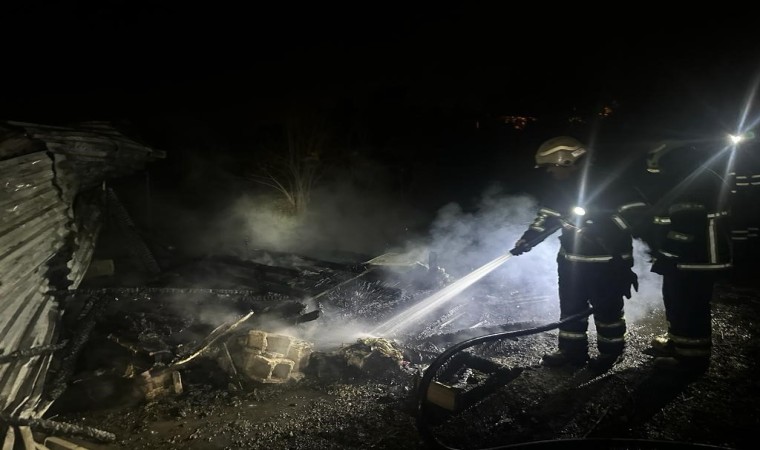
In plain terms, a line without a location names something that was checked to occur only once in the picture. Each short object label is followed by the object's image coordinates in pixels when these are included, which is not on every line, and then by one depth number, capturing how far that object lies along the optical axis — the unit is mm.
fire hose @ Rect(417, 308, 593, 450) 2958
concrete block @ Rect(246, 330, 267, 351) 4363
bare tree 22406
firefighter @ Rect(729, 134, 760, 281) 7166
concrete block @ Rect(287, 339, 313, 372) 4375
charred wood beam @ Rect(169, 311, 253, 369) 4238
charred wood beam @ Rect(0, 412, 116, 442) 3178
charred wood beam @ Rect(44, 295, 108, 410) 3926
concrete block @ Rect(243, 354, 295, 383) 4199
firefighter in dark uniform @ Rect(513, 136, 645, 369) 3924
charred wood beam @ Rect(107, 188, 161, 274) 7301
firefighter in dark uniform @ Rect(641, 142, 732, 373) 3617
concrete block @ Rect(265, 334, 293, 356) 4390
